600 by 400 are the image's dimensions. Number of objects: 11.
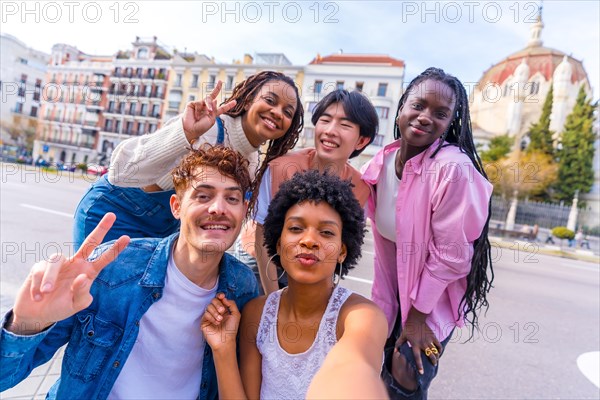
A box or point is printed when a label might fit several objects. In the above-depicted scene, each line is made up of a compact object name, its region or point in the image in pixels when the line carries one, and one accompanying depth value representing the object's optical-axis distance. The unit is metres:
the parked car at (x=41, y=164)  33.18
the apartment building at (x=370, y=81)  29.64
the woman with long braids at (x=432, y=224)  1.72
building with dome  37.88
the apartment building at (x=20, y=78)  46.81
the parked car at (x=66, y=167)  29.22
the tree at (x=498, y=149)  31.06
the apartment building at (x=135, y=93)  41.53
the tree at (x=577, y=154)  30.11
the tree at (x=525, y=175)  24.14
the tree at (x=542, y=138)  31.70
